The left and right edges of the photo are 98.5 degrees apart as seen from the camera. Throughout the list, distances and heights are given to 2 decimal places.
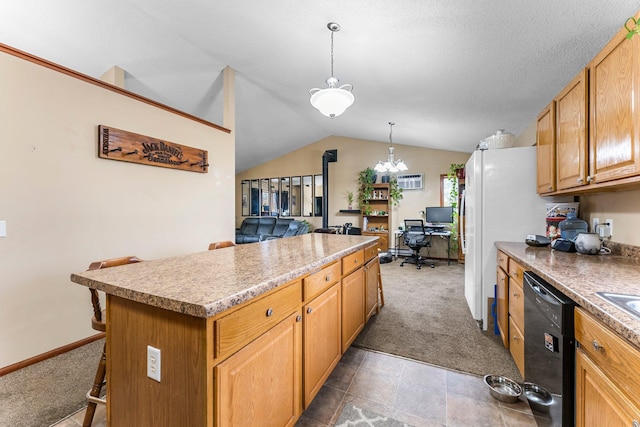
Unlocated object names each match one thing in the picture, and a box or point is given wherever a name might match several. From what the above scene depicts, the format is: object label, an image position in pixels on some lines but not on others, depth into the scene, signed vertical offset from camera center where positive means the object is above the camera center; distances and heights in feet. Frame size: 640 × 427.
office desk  18.09 -1.85
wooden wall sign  8.39 +2.14
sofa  21.68 -1.37
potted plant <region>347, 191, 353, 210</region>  23.56 +1.23
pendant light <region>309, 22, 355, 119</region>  7.40 +3.12
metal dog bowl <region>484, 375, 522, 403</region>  5.53 -3.70
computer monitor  19.52 -0.12
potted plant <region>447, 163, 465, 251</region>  18.46 +1.46
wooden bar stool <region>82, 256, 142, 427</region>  4.75 -2.89
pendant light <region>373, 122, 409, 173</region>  17.52 +2.97
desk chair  17.76 -1.84
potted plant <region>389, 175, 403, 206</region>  21.64 +1.60
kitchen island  2.91 -1.56
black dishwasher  3.65 -2.04
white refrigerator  8.32 +0.17
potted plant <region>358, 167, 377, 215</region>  22.30 +2.05
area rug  4.97 -3.81
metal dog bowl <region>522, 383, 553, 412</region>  4.13 -3.00
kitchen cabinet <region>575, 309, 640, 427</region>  2.58 -1.75
